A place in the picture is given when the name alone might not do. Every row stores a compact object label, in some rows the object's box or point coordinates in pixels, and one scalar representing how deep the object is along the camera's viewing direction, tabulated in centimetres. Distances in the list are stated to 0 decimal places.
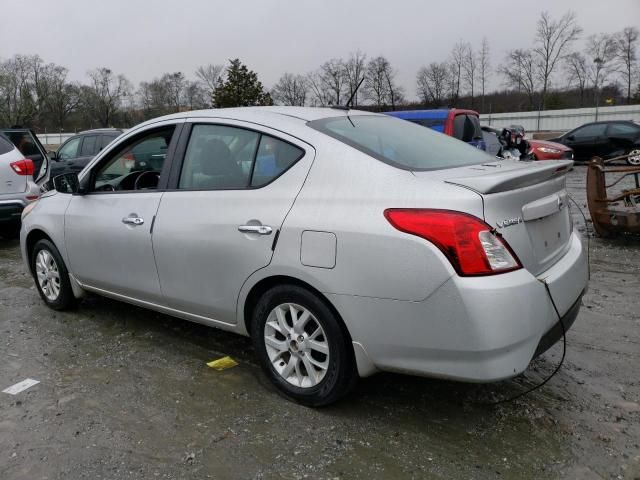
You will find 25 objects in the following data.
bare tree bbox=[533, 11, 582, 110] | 5956
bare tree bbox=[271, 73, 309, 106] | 7000
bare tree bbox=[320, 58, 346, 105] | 6800
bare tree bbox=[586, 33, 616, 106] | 5934
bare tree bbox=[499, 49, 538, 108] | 6147
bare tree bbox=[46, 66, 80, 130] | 7800
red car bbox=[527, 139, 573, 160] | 1579
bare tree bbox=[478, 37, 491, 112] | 6438
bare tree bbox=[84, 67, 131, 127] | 7681
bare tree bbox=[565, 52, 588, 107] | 6049
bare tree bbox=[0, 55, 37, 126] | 7319
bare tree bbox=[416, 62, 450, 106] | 6544
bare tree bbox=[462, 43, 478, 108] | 6450
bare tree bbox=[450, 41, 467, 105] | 6494
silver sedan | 244
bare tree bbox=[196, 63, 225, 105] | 7800
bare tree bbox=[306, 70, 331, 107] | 6662
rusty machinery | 670
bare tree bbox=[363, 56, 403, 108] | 6384
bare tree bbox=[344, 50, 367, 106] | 6725
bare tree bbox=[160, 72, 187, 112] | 8169
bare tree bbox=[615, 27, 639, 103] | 5866
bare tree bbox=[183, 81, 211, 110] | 7870
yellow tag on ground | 364
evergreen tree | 4578
